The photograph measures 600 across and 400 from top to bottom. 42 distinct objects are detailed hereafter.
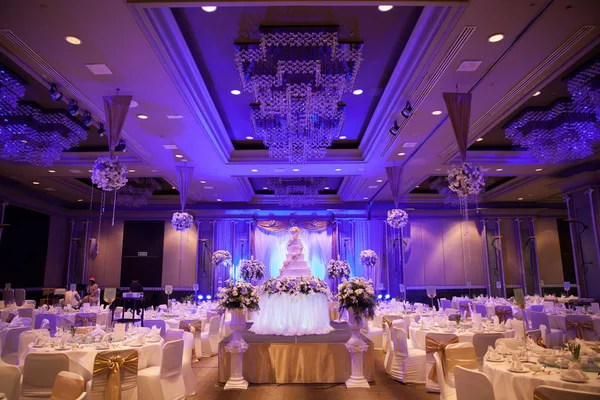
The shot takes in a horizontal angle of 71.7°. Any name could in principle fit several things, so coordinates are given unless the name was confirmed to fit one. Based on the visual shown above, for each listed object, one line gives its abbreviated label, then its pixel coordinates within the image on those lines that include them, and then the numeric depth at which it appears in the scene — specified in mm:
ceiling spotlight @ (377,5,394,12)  4884
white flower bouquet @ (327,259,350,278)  14531
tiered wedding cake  11172
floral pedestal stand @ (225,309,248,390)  6211
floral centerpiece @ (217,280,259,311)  6426
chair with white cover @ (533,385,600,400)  2492
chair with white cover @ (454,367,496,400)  3092
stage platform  6469
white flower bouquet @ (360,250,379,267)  15289
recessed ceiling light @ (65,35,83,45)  5089
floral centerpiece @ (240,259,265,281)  14406
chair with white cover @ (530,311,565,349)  7766
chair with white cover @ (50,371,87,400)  3150
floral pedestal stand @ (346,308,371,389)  6191
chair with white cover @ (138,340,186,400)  4707
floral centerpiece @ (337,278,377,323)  6477
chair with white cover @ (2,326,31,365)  5952
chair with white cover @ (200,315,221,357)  8847
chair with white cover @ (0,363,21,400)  3689
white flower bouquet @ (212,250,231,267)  15375
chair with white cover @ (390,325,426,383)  6431
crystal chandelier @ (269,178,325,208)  13391
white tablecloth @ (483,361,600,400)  3186
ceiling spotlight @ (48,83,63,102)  6289
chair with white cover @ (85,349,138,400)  4168
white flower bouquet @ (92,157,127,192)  6965
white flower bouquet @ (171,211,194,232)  11734
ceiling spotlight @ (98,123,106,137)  8117
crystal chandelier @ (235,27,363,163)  5812
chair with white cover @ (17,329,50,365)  5422
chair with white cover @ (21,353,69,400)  4020
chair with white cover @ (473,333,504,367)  5457
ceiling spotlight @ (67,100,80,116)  6844
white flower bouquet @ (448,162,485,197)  6906
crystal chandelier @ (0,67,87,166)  7895
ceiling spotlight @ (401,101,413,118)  7062
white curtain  16672
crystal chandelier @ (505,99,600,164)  7840
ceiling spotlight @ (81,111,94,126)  7464
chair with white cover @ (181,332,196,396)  5523
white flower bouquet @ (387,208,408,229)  11523
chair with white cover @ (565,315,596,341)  7425
